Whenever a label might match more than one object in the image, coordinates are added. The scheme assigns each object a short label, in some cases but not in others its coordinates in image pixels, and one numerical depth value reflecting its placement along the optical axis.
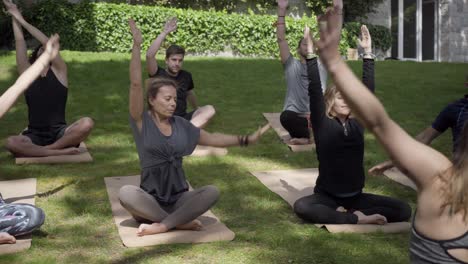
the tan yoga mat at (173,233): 4.39
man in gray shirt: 7.26
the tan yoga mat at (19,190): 5.41
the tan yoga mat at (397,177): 5.99
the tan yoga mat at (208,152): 7.07
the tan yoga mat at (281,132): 7.38
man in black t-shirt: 6.74
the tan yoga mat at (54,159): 6.63
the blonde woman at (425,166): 1.99
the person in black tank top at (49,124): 6.70
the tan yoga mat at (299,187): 4.68
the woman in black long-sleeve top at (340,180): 4.77
